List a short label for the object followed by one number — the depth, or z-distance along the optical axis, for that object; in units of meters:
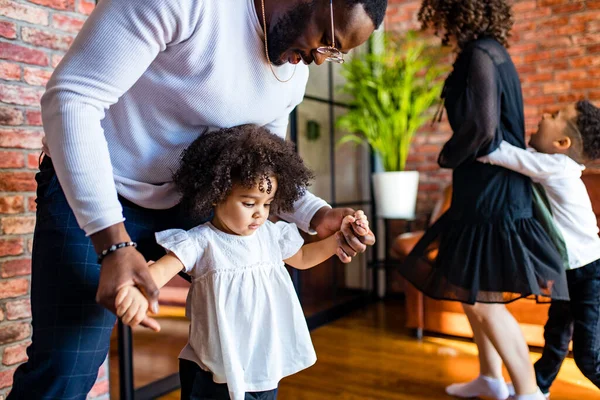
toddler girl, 1.05
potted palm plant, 3.52
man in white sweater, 0.81
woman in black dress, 1.80
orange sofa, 2.76
